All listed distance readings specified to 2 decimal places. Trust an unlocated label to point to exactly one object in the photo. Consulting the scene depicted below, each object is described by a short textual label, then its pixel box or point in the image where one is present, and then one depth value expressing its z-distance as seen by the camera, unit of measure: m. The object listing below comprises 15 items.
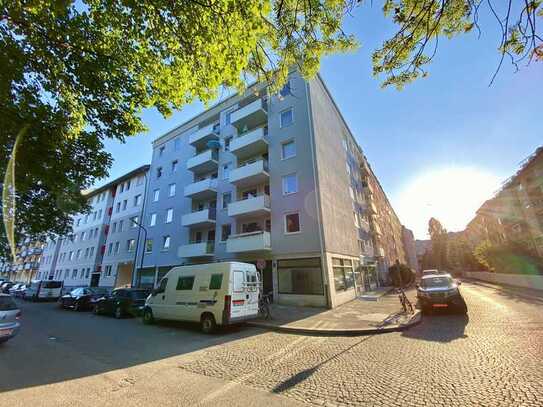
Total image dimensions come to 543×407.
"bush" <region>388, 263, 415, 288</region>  28.19
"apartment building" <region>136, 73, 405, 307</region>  16.19
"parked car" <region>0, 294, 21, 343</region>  6.90
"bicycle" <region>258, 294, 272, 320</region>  11.34
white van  9.36
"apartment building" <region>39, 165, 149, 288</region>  28.91
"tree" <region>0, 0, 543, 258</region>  4.56
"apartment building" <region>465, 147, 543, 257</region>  28.11
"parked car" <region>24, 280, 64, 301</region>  24.77
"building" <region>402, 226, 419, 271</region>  69.76
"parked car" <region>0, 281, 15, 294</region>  34.65
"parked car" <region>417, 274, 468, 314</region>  10.88
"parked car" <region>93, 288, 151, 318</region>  13.63
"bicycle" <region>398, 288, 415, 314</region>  11.17
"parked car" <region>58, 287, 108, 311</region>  17.39
